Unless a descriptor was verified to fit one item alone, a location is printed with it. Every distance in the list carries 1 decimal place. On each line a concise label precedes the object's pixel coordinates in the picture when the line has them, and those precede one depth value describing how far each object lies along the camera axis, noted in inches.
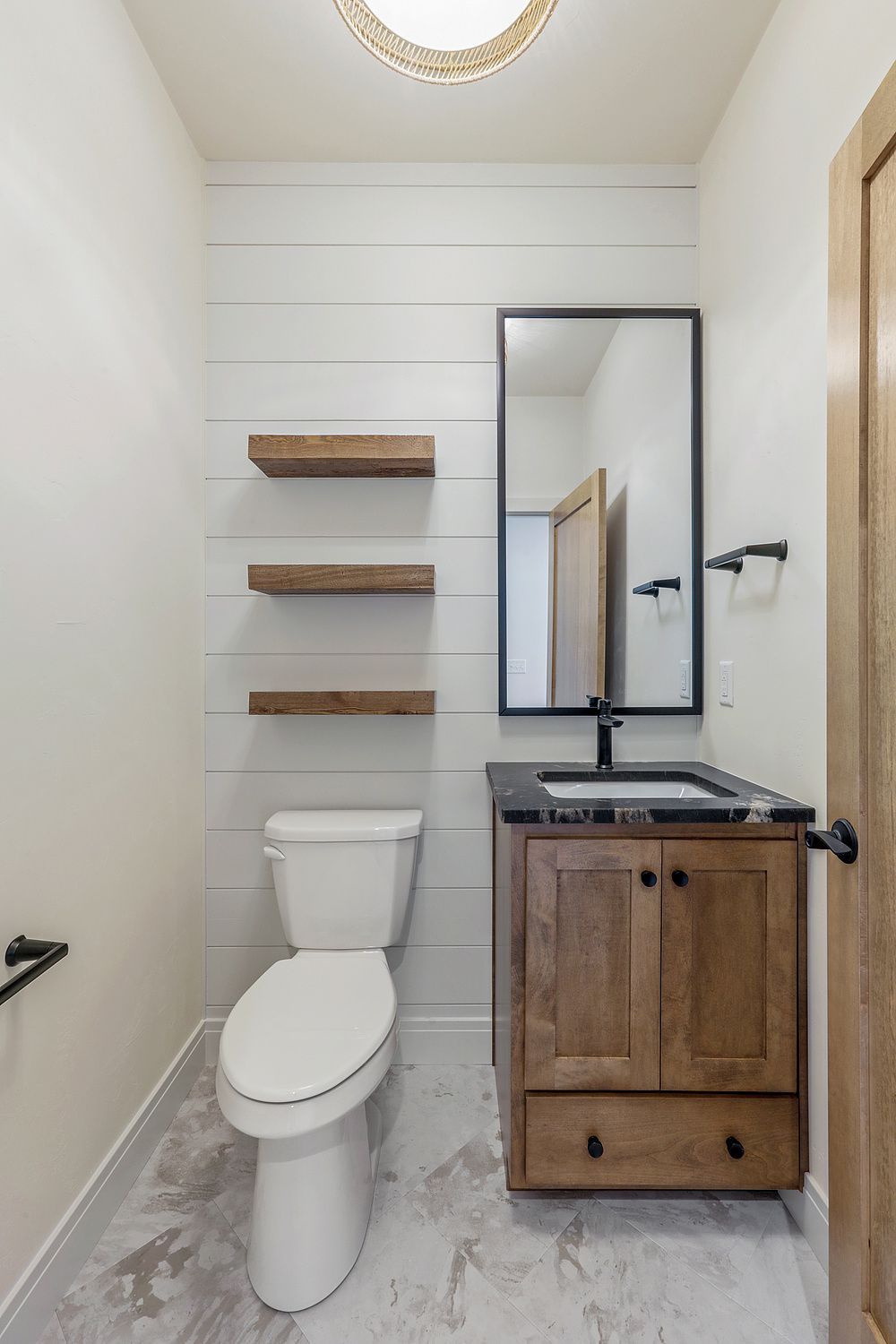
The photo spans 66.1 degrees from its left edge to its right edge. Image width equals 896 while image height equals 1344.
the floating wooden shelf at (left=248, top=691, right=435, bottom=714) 75.3
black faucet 74.9
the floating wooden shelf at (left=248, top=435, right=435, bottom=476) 72.2
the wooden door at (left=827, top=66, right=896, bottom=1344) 37.1
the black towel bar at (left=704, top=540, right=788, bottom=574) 59.7
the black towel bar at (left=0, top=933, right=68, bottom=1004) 42.6
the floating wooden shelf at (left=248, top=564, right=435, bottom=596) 73.6
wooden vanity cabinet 56.4
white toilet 48.6
